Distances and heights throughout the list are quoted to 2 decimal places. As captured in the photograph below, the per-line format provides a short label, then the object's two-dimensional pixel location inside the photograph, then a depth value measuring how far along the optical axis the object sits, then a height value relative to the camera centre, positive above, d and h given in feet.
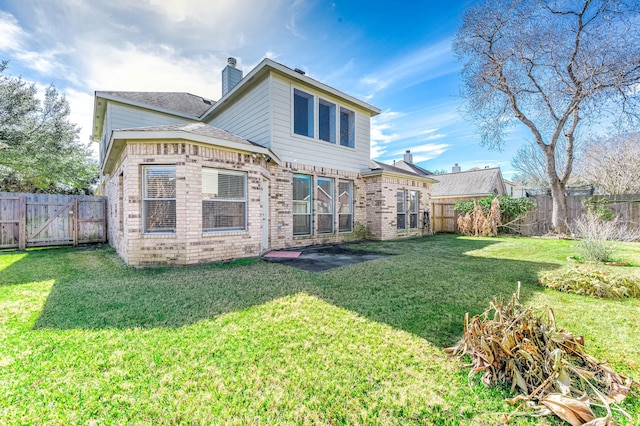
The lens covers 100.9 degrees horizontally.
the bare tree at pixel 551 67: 33.71 +20.56
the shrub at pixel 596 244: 20.44 -2.59
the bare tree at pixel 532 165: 75.62 +14.06
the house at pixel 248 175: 19.20 +3.62
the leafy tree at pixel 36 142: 41.68 +12.50
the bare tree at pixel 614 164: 56.80 +11.05
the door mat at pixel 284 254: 23.39 -3.86
